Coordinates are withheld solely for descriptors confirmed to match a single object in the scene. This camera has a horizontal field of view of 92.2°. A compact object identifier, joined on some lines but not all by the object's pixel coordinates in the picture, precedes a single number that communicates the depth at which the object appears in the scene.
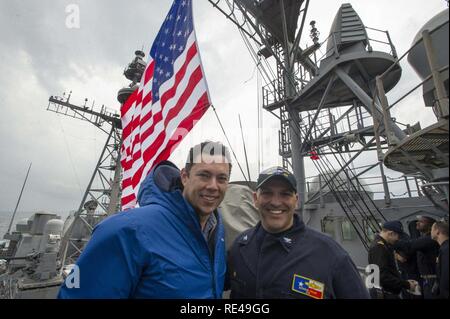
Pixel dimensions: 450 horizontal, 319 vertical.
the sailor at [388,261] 3.09
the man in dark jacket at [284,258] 1.38
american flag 3.21
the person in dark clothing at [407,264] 3.81
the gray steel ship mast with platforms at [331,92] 8.26
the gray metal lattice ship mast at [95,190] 17.23
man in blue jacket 1.20
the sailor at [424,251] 2.48
